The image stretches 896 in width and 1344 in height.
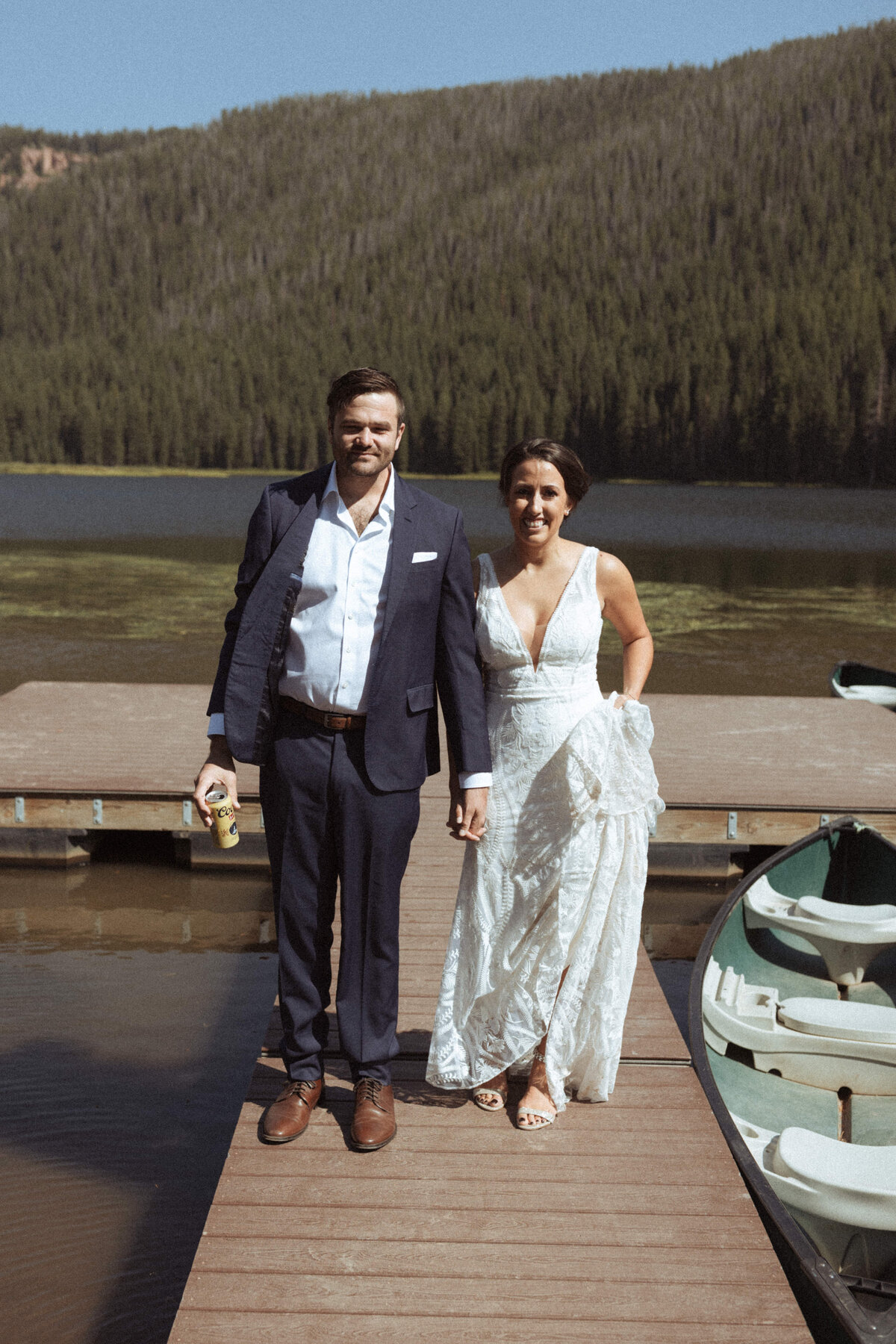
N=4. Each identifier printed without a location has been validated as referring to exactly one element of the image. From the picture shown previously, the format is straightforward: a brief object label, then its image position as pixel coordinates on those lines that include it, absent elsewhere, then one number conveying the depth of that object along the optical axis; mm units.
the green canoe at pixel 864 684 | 11941
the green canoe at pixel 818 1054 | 2805
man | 2748
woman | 3027
